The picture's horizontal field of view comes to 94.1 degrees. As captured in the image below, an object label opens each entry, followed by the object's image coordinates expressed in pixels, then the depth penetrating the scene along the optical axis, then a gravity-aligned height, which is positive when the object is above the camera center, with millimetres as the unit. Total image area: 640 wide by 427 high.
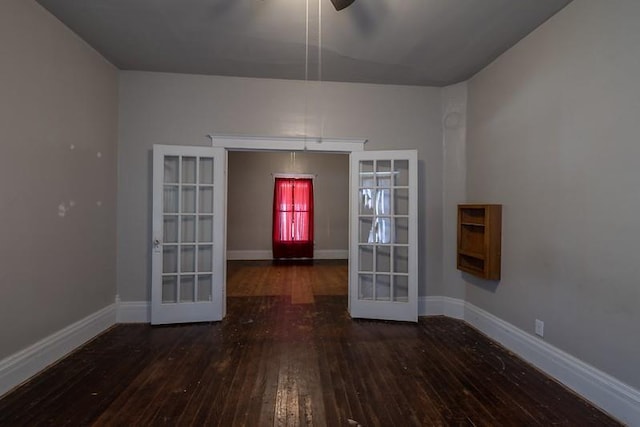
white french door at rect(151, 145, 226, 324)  3244 -275
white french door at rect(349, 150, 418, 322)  3447 -211
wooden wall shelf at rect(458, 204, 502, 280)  2877 -250
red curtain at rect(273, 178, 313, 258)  7590 -111
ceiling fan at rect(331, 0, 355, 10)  1862 +1327
